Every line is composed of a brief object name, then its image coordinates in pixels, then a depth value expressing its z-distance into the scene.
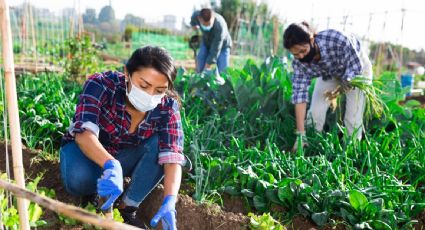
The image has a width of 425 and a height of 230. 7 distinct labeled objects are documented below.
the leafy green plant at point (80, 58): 4.20
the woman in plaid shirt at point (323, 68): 2.69
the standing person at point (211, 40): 4.94
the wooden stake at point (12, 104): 1.17
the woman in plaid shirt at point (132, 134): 1.73
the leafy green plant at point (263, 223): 1.71
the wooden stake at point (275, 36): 7.74
